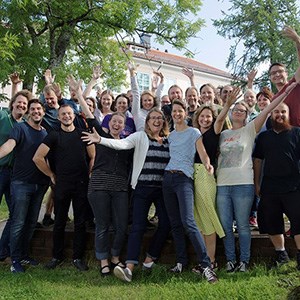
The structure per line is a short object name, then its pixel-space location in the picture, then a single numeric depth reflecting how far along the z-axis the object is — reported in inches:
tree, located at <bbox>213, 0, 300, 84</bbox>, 731.4
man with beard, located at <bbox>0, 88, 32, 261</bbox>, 201.2
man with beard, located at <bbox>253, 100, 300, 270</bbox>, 173.6
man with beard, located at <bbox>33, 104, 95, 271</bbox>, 194.1
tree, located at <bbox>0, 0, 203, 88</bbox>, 500.1
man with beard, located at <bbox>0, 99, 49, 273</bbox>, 193.6
